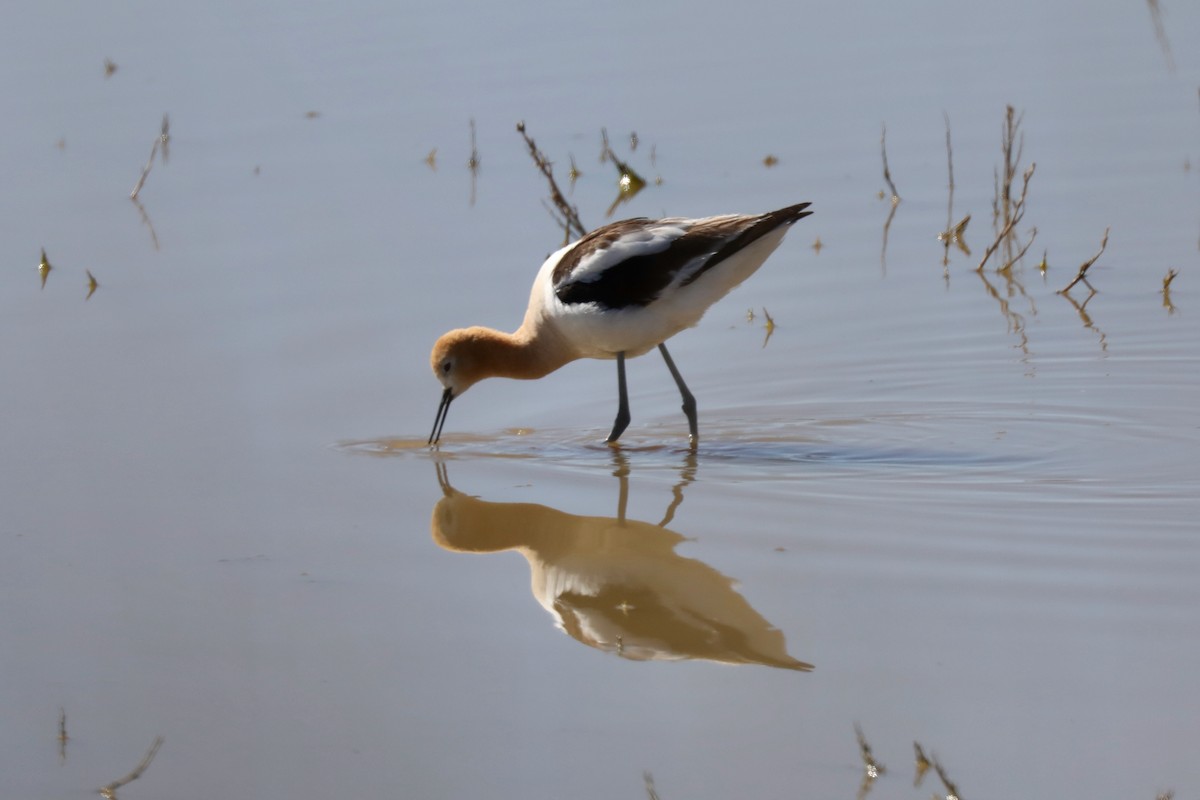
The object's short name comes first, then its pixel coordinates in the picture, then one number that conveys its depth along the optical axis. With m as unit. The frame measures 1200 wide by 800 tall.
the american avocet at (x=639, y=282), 13.16
